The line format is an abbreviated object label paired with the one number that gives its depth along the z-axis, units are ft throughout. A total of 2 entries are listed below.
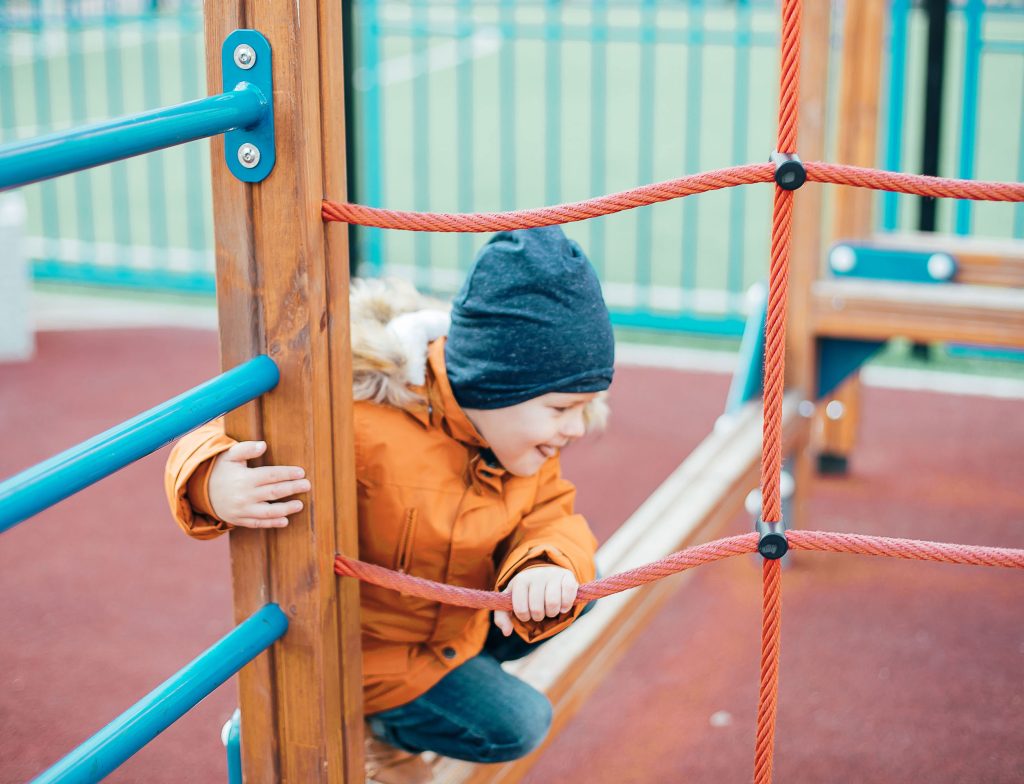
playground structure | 4.20
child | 5.12
